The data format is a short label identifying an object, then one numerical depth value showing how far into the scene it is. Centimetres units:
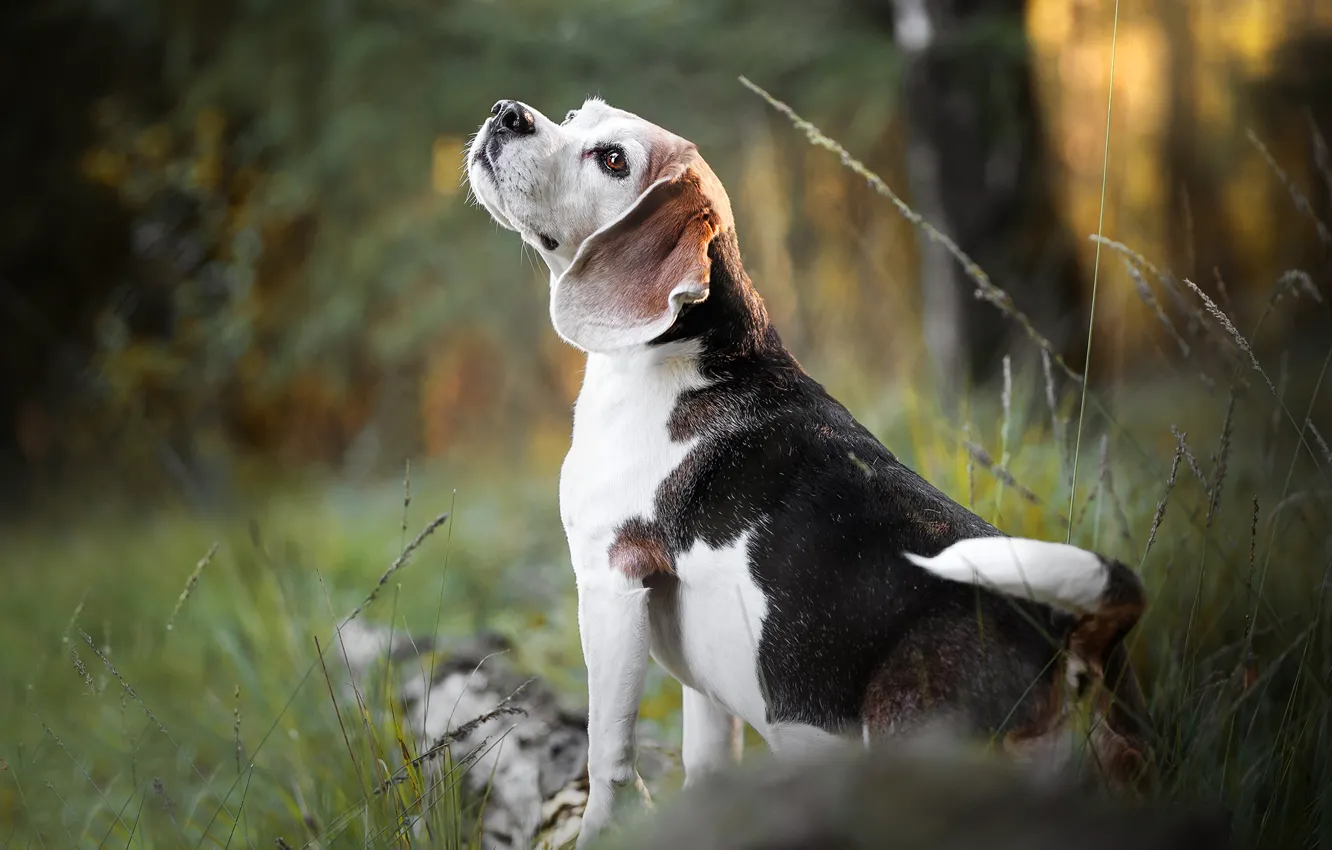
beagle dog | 176
